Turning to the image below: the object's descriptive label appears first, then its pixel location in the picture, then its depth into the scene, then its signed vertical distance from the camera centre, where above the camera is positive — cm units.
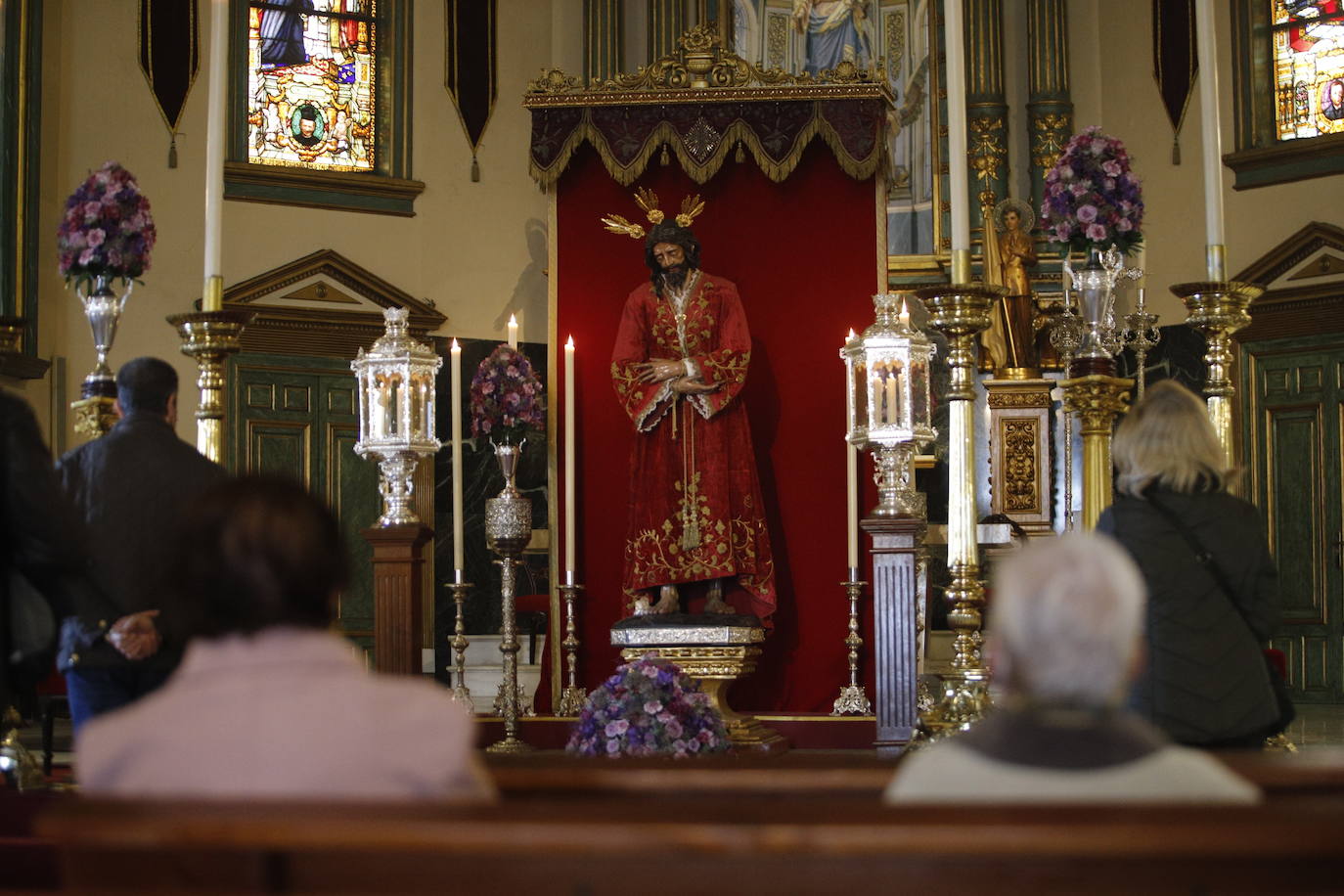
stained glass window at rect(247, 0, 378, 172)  1142 +300
